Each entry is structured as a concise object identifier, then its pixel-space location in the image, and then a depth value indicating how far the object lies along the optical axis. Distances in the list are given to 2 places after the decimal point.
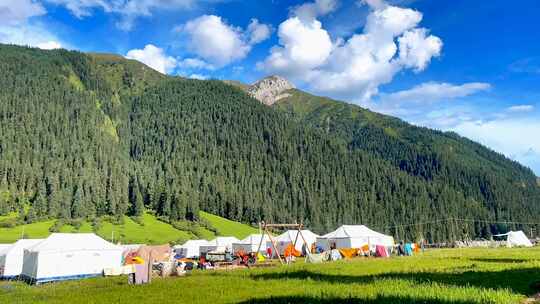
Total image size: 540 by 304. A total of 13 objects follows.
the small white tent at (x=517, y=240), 80.00
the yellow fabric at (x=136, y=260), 39.03
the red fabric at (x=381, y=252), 49.78
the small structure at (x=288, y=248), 39.86
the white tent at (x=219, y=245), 73.56
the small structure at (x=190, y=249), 73.83
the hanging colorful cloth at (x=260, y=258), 48.00
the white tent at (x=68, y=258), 36.31
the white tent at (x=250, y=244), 66.69
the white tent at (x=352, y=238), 59.50
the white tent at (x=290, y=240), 64.06
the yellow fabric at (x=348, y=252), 47.88
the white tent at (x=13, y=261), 41.94
